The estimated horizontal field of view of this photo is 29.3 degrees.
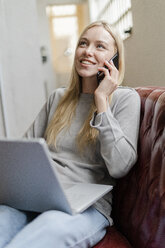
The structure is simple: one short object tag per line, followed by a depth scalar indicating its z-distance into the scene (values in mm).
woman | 801
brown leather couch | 822
